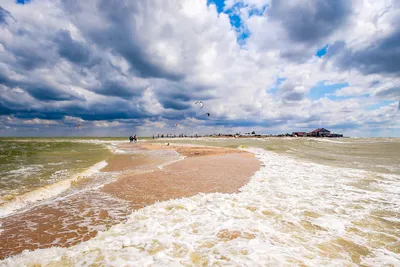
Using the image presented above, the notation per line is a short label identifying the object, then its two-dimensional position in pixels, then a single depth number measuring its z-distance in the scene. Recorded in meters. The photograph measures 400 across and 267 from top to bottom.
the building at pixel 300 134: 156.64
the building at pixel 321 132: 147.62
